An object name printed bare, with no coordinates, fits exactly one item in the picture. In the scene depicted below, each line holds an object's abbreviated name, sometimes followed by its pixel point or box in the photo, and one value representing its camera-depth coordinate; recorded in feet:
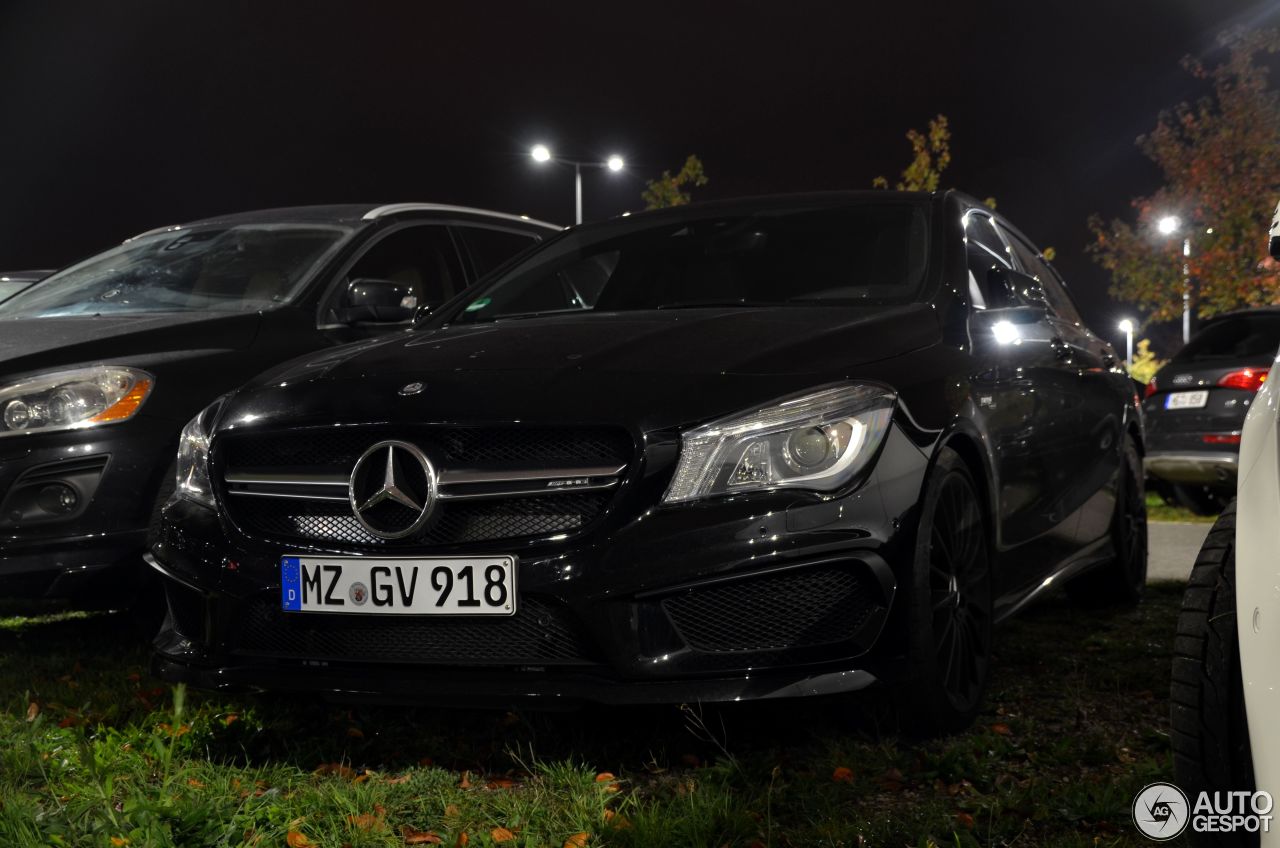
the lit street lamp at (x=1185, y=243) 82.58
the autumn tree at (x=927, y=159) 95.30
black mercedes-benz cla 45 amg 10.46
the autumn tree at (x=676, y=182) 103.09
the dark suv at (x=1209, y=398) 33.63
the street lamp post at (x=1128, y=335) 148.99
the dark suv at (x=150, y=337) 15.58
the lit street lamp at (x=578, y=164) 81.46
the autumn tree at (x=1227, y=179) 79.25
